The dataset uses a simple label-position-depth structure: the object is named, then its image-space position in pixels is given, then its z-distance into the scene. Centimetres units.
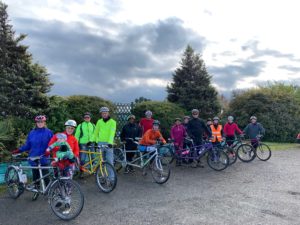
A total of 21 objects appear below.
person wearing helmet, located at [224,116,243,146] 1026
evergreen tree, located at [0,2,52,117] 837
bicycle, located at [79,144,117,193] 605
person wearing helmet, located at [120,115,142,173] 794
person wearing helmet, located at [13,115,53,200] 570
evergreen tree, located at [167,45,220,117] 1391
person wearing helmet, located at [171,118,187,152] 889
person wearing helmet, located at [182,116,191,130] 935
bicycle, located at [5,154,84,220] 469
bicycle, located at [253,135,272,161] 985
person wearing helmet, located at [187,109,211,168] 876
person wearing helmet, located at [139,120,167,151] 745
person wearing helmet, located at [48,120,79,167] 585
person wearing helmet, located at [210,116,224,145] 928
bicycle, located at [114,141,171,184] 682
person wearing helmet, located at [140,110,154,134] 878
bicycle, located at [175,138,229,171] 832
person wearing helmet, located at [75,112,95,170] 731
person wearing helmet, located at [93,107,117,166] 665
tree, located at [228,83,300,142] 1563
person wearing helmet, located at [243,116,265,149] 1017
